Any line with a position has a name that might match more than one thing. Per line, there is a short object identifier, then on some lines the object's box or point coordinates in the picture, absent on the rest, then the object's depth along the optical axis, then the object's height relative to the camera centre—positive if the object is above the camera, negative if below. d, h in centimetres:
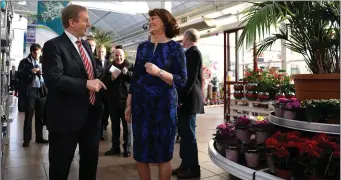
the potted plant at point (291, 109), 208 -8
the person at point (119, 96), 323 +3
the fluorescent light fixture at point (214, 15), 861 +267
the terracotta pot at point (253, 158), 208 -45
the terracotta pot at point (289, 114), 210 -12
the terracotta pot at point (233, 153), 224 -44
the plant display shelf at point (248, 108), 499 -18
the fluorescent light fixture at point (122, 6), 720 +239
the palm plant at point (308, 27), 221 +57
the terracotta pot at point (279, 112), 226 -11
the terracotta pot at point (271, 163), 185 -44
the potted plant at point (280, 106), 225 -7
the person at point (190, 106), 237 -7
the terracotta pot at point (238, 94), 566 +7
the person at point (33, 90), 382 +11
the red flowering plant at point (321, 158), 153 -33
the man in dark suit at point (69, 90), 156 +5
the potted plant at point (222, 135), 246 -33
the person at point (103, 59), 335 +49
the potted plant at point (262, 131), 227 -26
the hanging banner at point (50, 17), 601 +175
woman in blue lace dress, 167 +1
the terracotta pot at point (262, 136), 226 -31
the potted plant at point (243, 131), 245 -29
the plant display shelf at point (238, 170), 188 -52
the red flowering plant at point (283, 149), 176 -33
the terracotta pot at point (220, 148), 244 -44
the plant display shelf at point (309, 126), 185 -19
